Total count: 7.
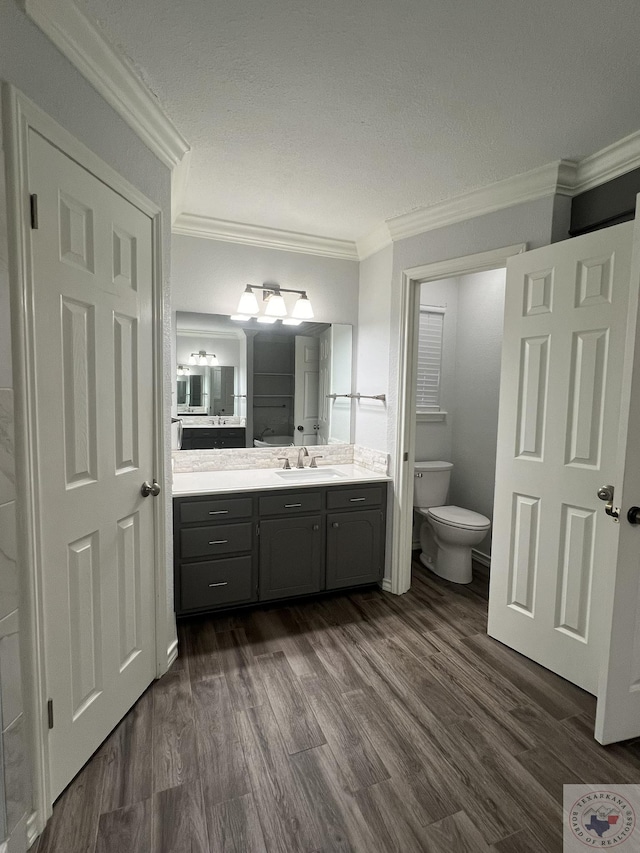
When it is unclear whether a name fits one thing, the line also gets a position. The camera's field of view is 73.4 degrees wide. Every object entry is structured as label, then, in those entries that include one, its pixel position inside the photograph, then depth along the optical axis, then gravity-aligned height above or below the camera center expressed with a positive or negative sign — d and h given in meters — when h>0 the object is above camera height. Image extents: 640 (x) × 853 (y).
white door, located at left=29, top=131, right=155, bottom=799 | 1.29 -0.19
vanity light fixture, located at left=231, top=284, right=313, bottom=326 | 2.91 +0.61
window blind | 3.50 +0.31
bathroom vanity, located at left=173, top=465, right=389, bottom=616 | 2.43 -0.86
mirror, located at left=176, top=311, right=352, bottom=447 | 2.95 +0.11
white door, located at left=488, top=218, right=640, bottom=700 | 1.86 -0.22
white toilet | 3.04 -0.93
